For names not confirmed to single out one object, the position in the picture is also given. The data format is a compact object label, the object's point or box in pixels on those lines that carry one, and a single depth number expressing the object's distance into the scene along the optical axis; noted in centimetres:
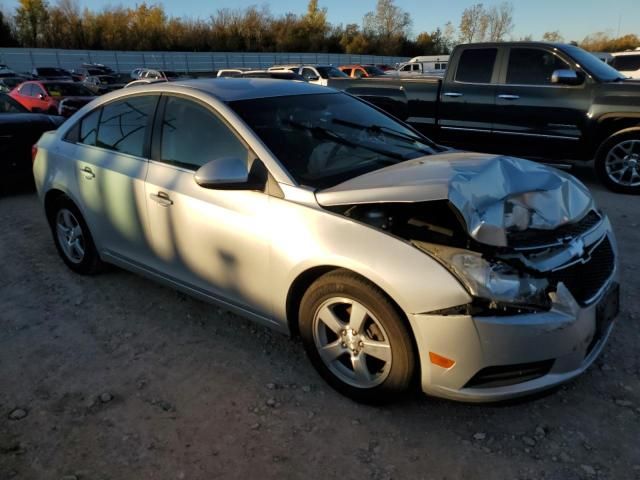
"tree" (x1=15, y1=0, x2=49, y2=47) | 5681
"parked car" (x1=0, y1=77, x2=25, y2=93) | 2087
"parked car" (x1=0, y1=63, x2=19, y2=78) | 2945
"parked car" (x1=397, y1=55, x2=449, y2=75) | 2815
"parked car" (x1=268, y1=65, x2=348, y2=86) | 2199
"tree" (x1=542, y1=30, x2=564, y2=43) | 6631
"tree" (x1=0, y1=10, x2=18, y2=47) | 5328
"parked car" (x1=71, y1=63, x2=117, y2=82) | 3354
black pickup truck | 641
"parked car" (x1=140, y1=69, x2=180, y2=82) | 2819
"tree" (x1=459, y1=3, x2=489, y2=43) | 7050
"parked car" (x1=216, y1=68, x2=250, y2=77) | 2102
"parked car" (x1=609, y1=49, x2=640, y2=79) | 1427
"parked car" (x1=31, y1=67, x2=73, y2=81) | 2980
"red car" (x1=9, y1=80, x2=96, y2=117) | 1446
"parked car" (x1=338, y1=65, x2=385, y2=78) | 2431
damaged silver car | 220
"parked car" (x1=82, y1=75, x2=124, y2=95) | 2294
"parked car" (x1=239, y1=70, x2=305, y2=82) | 1722
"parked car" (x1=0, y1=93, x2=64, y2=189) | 678
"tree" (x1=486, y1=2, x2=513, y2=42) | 6994
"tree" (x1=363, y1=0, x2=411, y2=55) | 7906
